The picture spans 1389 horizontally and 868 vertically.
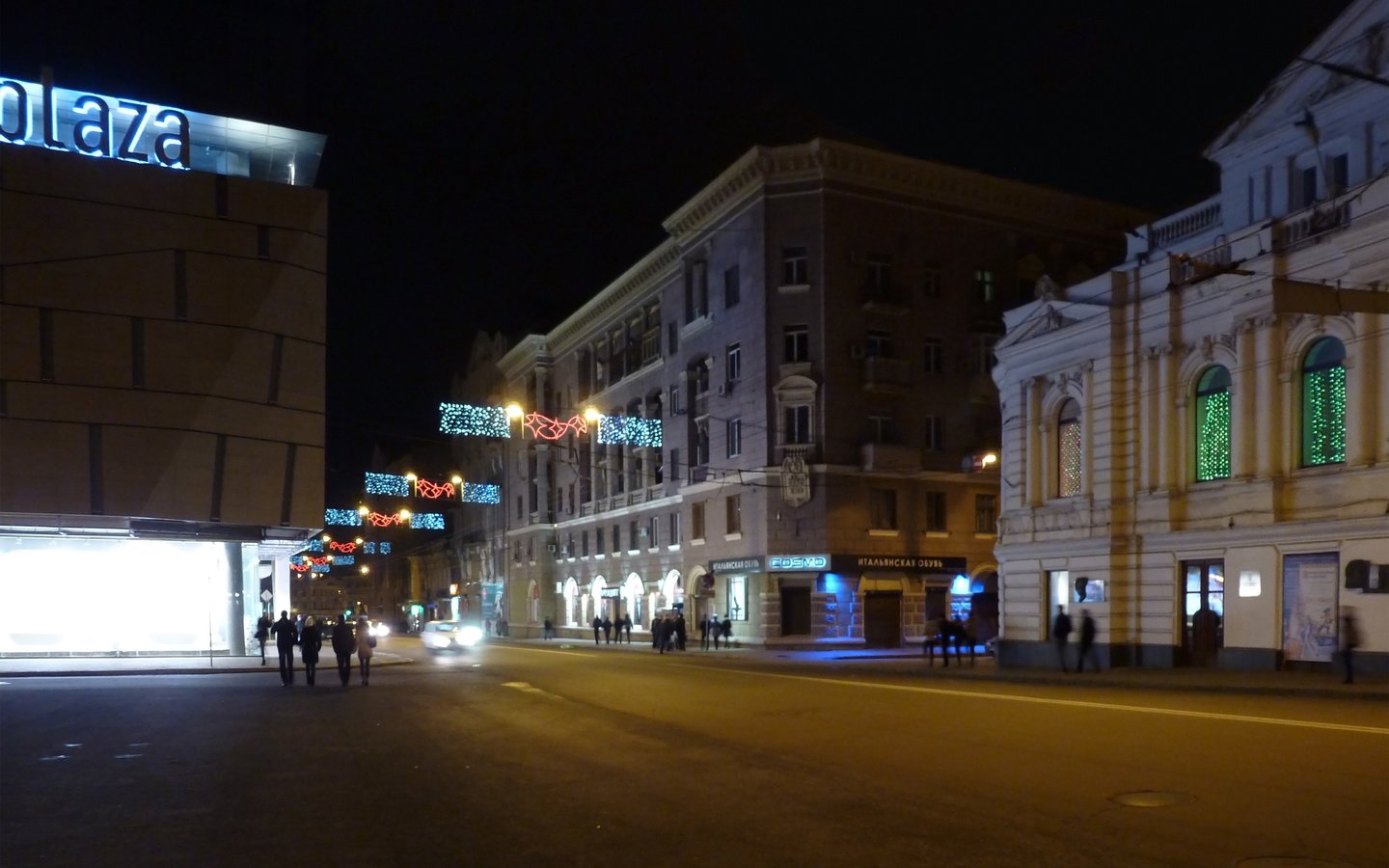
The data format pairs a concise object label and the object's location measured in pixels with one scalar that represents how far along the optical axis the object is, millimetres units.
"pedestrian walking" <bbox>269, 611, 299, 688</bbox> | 27672
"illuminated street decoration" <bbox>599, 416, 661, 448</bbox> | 51500
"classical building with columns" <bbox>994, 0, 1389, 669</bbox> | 24141
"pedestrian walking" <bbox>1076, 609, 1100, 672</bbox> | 28156
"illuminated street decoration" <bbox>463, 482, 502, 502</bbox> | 63250
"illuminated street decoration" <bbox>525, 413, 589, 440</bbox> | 43125
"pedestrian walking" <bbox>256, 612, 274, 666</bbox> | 37500
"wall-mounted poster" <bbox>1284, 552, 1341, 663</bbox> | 24406
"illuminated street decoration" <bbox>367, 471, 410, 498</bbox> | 56281
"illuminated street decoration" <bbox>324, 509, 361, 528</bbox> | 65562
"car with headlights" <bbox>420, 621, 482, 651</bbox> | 49844
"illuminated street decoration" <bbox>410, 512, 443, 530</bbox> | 66656
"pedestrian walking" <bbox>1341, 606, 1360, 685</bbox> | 22406
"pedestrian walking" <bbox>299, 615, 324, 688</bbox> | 26625
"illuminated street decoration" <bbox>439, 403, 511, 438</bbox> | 41094
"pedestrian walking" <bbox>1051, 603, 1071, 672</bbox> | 28750
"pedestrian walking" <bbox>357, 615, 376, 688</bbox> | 26906
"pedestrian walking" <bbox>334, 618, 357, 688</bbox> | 26984
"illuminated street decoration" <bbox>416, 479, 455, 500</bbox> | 56969
